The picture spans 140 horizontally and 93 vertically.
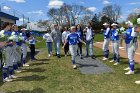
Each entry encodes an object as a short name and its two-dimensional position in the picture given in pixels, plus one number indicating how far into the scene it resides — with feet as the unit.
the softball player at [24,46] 16.28
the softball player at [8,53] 12.56
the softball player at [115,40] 15.69
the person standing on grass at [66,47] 21.60
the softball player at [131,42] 12.99
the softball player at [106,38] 17.45
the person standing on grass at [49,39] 21.15
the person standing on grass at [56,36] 20.65
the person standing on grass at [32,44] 18.38
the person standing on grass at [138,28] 11.61
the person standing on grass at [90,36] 19.03
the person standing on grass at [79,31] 19.41
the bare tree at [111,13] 106.93
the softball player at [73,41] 15.49
